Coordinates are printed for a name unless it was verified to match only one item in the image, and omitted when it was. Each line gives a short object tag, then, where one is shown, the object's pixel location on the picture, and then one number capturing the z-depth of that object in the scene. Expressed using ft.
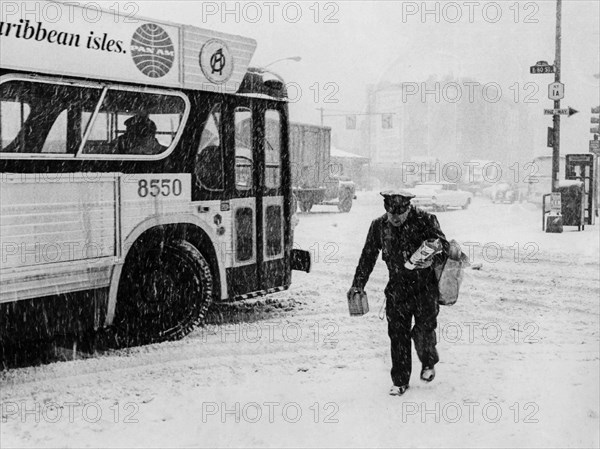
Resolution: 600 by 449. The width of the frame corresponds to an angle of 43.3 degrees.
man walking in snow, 17.48
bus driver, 22.70
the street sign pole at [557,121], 55.77
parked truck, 85.46
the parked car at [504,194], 125.80
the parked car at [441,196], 100.27
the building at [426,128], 227.81
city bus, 19.89
